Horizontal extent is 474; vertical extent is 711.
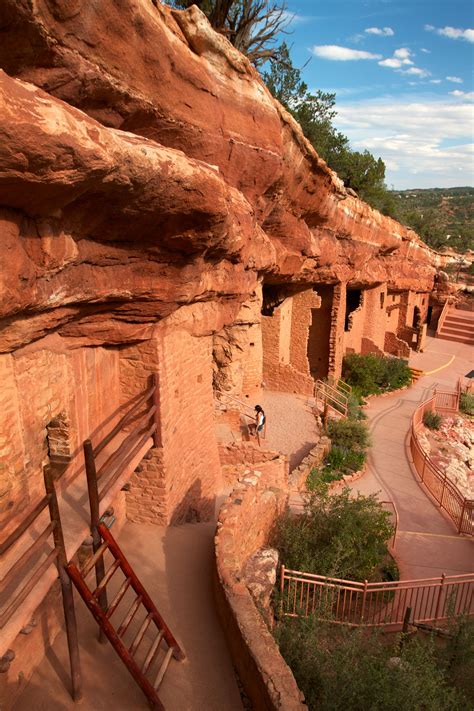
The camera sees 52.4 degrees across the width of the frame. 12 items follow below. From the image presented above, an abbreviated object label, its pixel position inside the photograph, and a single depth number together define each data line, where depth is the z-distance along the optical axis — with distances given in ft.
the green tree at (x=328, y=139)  65.10
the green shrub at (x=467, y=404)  60.44
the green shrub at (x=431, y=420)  53.67
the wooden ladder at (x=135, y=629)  12.62
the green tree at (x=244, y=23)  34.09
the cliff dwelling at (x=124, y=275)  12.18
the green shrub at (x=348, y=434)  43.24
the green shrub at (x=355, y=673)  14.38
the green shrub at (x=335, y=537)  23.53
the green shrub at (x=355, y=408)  50.54
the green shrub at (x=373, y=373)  62.39
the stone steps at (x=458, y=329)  96.66
